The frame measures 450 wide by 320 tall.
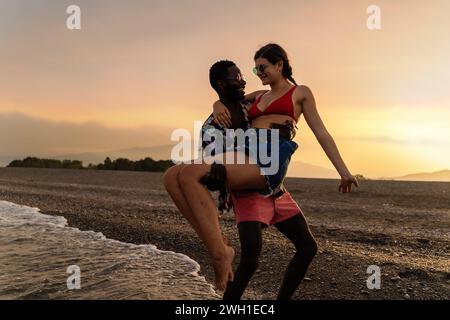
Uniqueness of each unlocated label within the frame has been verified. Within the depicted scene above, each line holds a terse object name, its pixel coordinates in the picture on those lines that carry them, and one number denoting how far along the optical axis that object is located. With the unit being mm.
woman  3473
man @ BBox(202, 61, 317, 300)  3943
